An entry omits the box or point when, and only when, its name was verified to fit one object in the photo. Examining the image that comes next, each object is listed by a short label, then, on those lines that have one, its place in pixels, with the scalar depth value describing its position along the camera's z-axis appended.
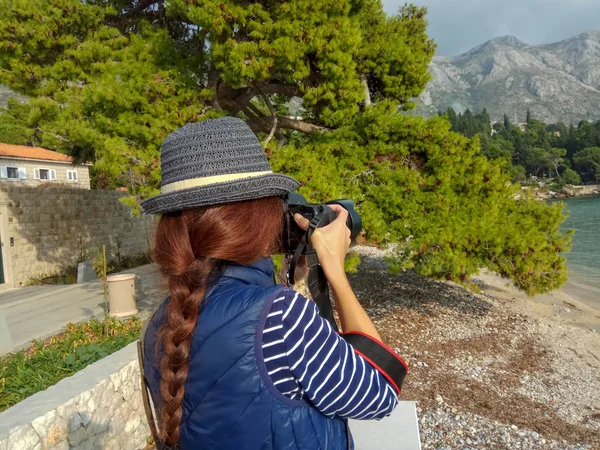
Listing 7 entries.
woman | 0.86
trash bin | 5.87
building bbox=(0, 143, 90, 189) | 19.84
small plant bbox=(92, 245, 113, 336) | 5.96
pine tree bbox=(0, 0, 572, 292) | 5.48
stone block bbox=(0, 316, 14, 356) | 4.41
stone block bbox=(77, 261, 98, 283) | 8.97
